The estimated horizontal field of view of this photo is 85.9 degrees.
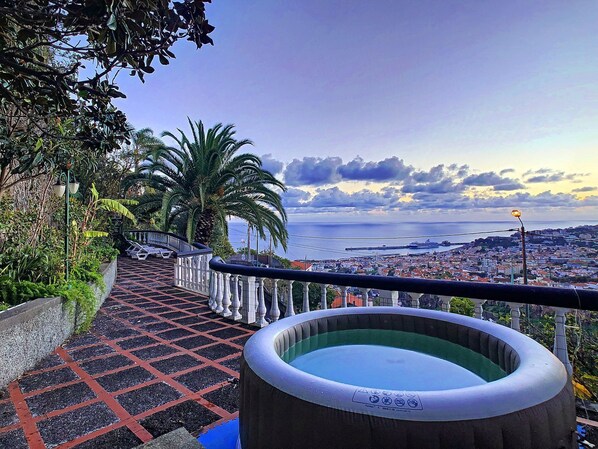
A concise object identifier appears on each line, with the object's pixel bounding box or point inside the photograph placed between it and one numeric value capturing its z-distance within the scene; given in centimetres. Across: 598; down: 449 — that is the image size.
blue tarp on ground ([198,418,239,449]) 211
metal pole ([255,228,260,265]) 1180
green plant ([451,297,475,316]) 381
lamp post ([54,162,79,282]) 475
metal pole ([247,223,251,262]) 1385
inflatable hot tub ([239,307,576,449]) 110
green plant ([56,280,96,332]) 429
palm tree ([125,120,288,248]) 1114
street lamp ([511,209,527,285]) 463
